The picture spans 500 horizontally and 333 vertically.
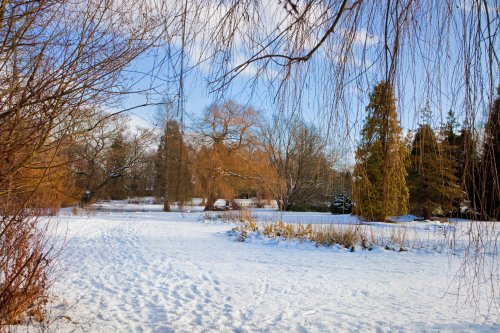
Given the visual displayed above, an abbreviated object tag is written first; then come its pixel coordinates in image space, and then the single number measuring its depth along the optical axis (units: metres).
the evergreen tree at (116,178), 31.05
